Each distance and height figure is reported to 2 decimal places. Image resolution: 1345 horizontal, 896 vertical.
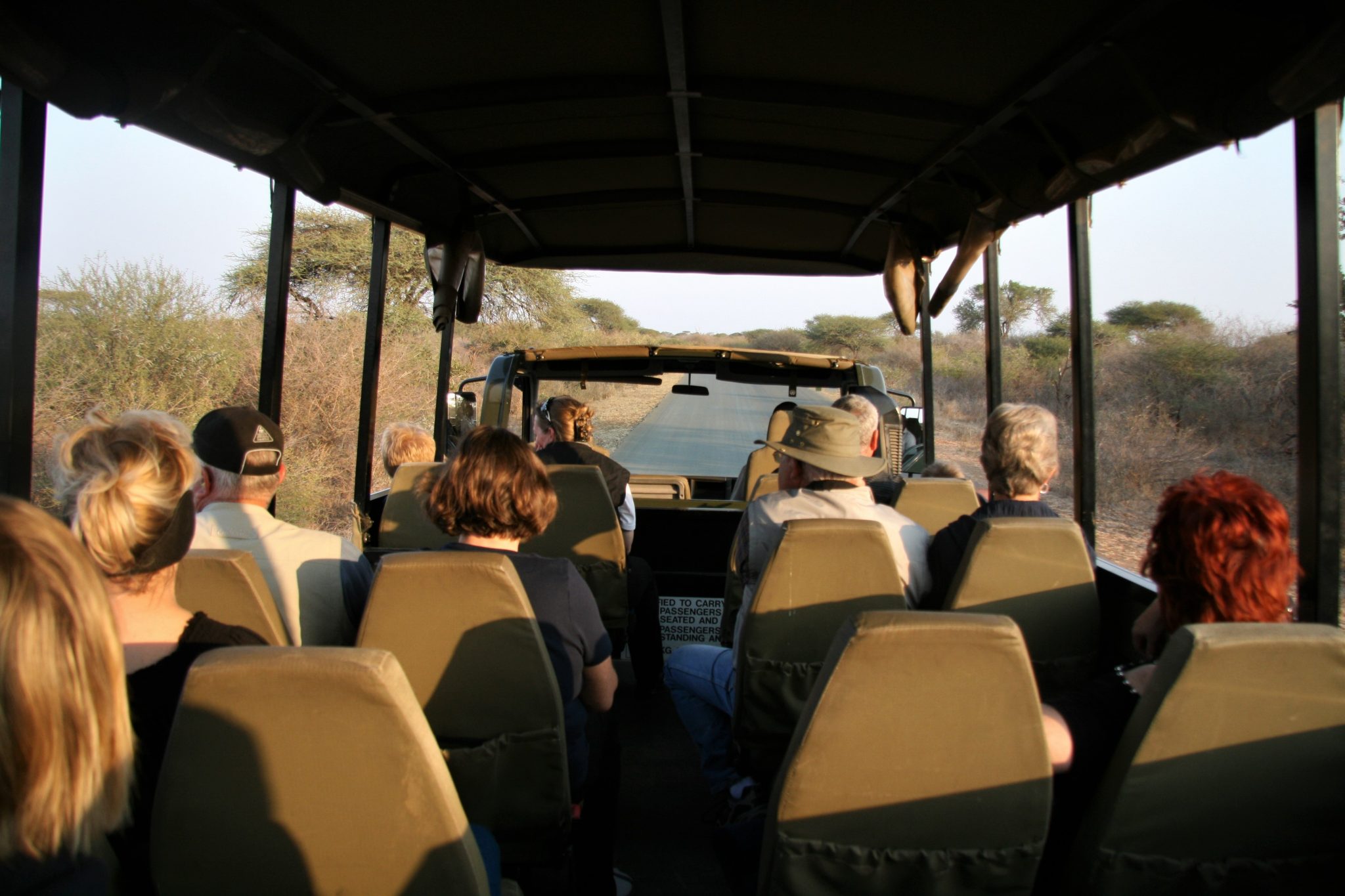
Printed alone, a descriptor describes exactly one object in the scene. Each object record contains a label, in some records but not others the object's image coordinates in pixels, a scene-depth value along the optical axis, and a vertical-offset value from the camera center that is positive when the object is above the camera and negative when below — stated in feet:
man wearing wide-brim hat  9.64 -0.43
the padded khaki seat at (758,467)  16.52 +0.13
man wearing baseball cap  8.07 -0.64
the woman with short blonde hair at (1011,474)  9.46 +0.04
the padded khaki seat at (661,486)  19.74 -0.30
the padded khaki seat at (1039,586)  7.64 -0.89
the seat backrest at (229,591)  6.21 -0.84
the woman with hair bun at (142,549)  5.15 -0.48
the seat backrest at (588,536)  12.35 -0.87
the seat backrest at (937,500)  11.76 -0.29
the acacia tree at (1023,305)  106.63 +20.00
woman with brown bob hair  7.30 -0.58
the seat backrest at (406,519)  12.76 -0.69
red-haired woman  5.67 -0.61
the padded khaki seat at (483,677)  6.05 -1.41
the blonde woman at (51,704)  3.45 -0.92
